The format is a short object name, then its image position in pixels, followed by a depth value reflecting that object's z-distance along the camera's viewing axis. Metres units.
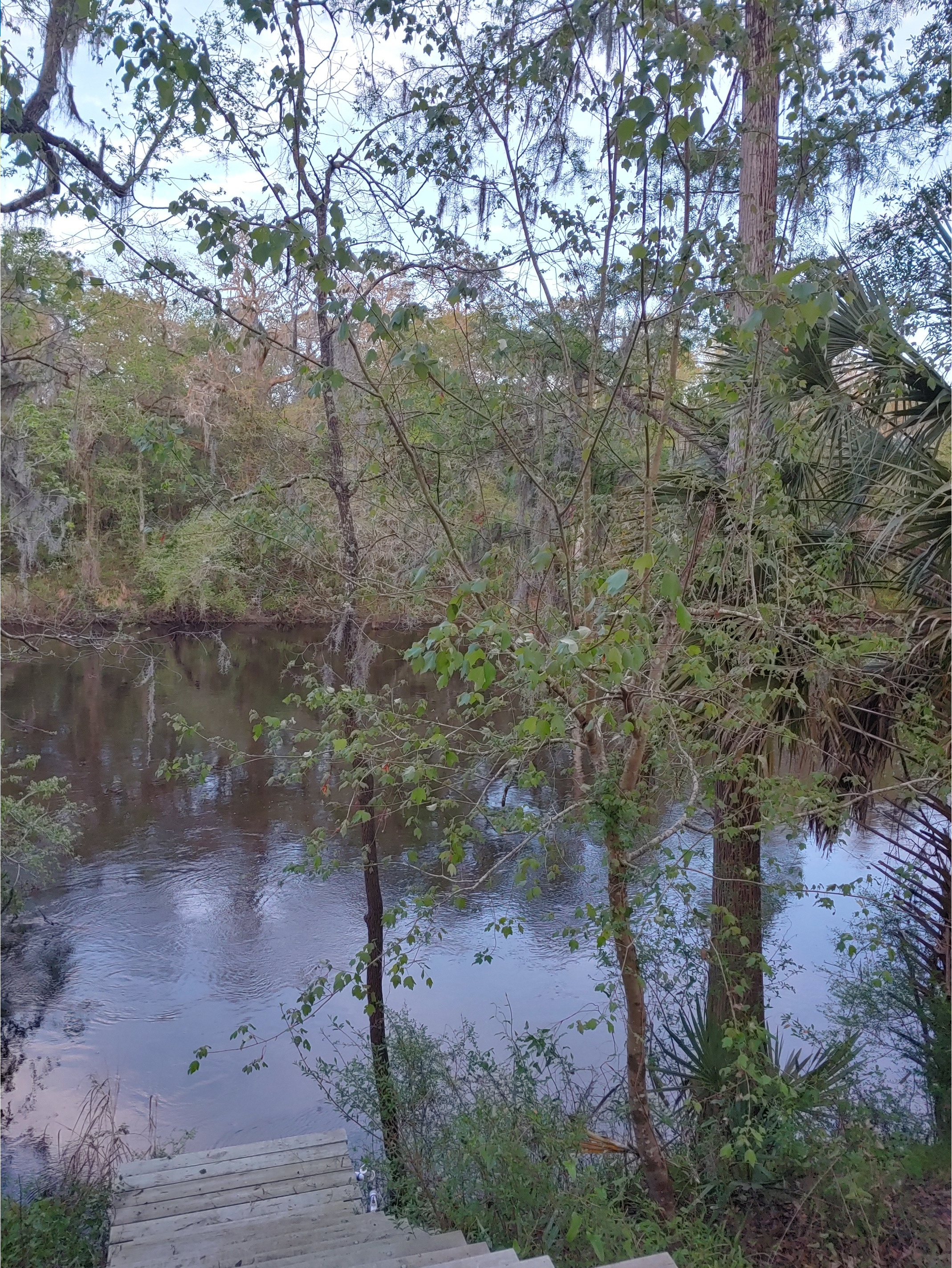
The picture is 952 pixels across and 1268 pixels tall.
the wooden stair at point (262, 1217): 2.94
